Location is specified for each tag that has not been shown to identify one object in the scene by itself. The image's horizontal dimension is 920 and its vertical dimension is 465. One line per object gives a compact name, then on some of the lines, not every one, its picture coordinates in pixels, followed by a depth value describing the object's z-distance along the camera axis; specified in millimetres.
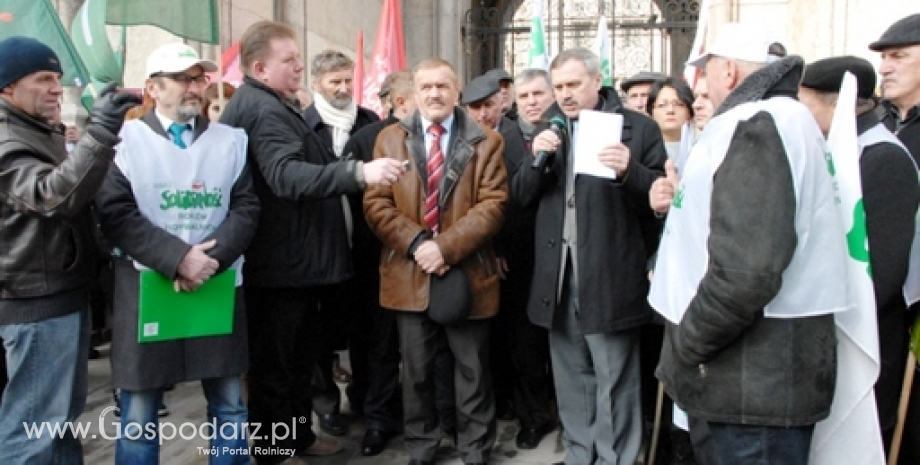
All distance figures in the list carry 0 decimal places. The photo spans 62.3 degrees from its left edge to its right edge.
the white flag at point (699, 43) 5195
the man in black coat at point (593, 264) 3391
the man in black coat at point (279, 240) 3504
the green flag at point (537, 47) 6266
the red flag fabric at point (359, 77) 7785
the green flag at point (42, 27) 3854
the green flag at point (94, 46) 4688
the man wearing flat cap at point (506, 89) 4888
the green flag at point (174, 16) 3965
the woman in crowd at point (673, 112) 4355
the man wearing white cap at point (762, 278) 1993
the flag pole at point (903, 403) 2719
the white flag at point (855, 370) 2221
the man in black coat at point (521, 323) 4117
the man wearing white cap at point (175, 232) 2963
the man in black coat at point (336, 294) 4250
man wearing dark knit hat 2633
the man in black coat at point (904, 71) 3061
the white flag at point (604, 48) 6516
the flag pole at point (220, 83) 3671
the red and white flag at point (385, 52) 7500
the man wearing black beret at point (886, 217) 2564
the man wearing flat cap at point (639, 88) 5145
